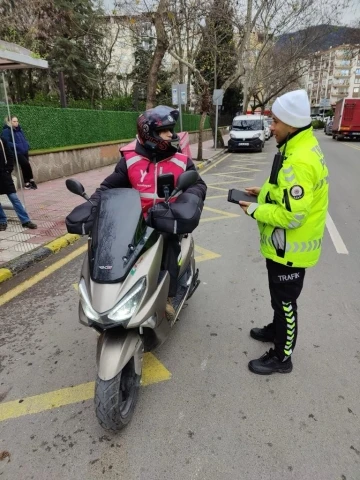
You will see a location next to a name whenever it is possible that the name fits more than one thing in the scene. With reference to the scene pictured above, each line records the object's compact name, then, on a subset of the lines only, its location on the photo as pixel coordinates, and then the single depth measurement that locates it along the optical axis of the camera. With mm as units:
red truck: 24547
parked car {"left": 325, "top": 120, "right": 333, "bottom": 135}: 33556
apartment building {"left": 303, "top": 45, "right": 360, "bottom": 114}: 95675
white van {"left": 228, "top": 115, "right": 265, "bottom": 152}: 18781
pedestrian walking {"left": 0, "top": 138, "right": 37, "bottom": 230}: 5602
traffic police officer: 2070
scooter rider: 2408
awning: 5459
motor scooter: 1853
